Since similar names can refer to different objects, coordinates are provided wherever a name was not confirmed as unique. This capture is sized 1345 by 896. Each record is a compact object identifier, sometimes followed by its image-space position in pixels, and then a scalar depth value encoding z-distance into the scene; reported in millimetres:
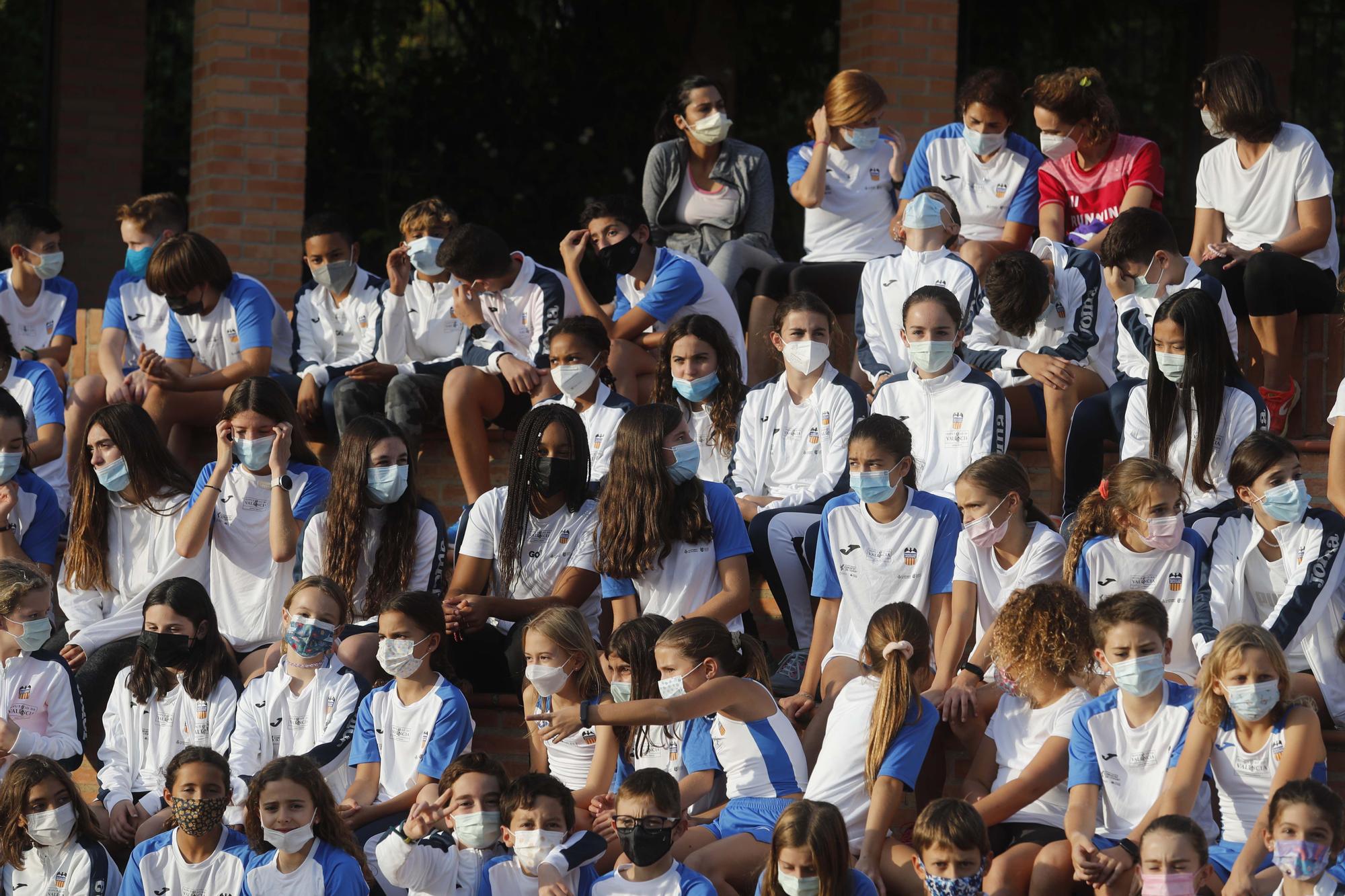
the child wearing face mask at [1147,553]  13742
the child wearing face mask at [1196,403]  15180
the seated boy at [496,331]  17141
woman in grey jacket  19750
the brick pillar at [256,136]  21422
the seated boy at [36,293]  19281
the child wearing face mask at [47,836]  12875
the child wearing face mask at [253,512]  15508
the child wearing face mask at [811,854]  11336
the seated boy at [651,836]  11773
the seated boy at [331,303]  18672
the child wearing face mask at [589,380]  16375
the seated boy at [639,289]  17859
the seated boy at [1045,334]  16469
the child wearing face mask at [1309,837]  10906
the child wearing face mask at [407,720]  13492
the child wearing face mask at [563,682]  13555
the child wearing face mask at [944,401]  15695
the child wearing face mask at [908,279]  17344
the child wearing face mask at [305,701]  13898
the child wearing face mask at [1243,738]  11953
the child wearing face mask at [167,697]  14141
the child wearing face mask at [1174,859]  11055
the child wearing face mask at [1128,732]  12297
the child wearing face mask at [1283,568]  13656
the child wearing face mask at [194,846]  12758
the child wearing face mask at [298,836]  12437
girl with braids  15062
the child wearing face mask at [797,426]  15945
